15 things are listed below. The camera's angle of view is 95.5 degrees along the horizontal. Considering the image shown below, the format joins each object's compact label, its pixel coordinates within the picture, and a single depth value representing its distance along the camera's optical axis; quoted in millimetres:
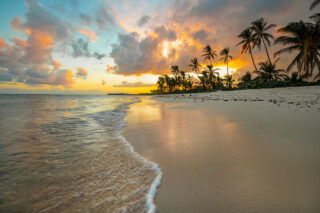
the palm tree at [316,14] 13117
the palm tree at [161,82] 82494
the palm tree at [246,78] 34381
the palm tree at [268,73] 28797
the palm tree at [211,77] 46281
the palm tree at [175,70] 70938
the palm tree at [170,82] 74125
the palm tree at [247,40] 29141
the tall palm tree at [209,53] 46188
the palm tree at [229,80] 43631
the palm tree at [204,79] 47500
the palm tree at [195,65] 56812
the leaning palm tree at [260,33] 26516
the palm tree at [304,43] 17266
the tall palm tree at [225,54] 40022
